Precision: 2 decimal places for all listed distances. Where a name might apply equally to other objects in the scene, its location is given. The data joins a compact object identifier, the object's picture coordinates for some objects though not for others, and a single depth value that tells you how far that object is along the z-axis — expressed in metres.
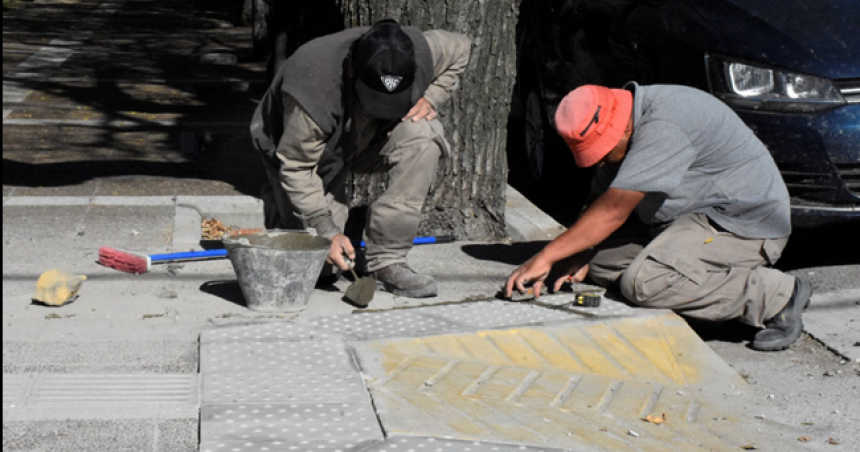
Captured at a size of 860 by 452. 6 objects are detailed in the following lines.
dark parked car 4.99
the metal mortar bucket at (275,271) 4.17
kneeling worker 4.05
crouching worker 4.21
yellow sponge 4.29
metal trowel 4.49
